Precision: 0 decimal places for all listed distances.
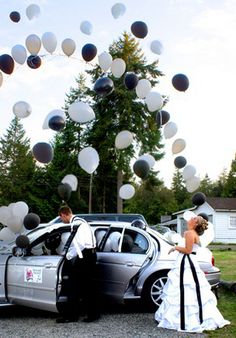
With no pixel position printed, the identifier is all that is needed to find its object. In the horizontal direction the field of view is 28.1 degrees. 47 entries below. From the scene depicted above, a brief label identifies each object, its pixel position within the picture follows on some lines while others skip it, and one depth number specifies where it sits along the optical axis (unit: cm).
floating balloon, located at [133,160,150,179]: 927
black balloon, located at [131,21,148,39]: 941
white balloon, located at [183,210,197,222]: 761
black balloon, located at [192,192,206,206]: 933
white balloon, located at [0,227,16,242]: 826
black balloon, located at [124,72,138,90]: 975
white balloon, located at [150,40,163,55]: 983
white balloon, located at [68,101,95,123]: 879
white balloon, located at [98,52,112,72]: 992
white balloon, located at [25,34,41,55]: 948
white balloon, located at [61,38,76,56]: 988
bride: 654
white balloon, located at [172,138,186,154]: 970
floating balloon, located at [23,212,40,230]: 806
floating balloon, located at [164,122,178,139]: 974
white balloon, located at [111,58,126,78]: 1004
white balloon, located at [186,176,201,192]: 948
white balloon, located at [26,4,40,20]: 938
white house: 4141
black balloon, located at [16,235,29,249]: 722
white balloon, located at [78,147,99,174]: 903
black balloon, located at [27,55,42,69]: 964
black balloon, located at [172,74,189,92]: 926
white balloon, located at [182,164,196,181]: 949
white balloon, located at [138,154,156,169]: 950
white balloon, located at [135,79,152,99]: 976
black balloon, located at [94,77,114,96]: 906
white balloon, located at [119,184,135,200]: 999
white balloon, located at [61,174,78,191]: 954
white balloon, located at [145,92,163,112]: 958
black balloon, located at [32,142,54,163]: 854
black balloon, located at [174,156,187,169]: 962
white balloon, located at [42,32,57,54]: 959
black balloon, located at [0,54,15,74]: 902
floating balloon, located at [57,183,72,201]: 922
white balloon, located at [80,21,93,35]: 995
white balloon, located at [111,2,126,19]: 942
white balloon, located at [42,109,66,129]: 905
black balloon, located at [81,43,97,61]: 976
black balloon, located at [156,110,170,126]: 978
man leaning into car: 685
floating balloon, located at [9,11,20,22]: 948
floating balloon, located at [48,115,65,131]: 893
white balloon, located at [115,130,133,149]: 999
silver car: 685
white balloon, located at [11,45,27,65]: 934
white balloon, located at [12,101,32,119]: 920
